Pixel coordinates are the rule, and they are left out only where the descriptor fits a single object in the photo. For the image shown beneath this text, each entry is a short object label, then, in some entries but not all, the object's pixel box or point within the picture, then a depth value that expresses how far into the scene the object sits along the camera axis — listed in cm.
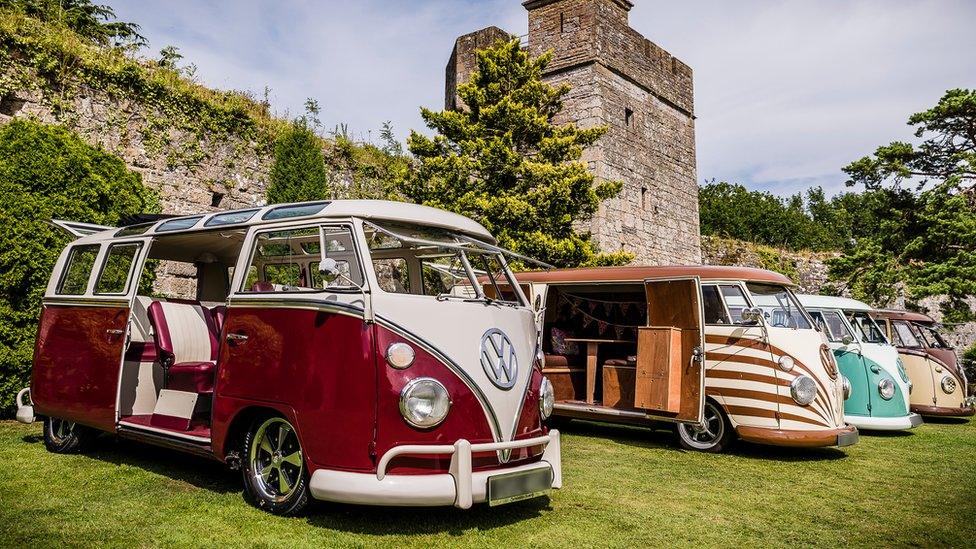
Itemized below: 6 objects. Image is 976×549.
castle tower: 1738
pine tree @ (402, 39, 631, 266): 1257
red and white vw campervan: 409
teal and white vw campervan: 941
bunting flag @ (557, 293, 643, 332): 1008
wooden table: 924
